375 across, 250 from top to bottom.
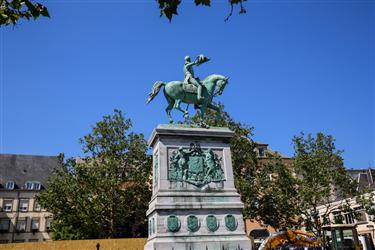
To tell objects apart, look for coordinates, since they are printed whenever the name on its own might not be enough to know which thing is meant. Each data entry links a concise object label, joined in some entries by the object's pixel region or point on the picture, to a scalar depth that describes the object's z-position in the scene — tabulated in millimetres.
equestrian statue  16453
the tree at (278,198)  30234
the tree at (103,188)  31328
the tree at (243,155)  30188
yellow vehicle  22094
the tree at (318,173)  29656
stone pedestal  13492
